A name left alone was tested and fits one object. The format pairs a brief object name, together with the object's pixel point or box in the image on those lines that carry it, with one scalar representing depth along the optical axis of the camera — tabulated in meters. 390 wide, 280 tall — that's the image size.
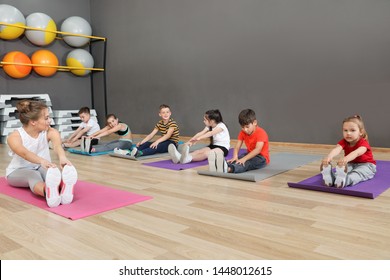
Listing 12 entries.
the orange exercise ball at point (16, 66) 5.16
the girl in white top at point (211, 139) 3.10
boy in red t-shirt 2.63
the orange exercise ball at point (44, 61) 5.43
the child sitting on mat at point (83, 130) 4.49
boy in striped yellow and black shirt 3.64
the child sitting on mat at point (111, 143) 3.96
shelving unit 5.85
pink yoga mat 1.76
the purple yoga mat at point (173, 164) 3.00
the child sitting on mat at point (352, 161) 2.04
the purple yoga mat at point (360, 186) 1.96
